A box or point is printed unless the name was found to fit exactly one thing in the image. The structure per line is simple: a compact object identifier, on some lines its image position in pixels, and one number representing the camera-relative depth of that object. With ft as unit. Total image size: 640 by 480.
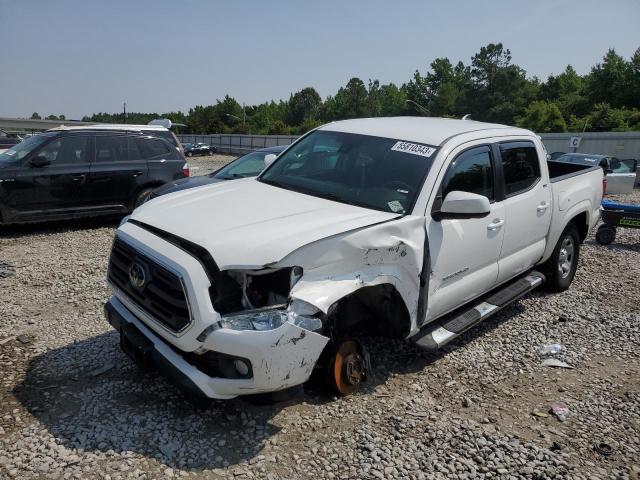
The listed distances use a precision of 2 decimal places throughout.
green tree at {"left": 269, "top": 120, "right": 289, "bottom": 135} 229.70
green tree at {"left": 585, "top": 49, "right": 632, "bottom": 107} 191.11
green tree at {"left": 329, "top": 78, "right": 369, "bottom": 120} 340.80
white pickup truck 9.45
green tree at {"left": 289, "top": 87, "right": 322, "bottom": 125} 362.74
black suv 27.27
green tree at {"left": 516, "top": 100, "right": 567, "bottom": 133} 175.19
